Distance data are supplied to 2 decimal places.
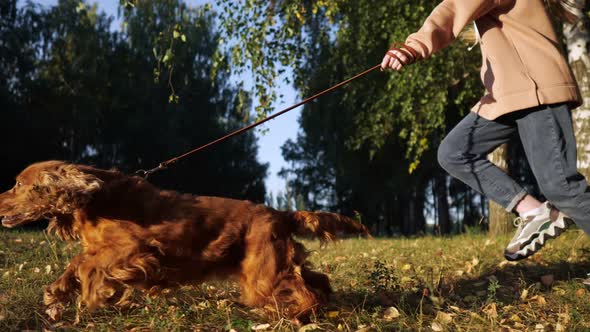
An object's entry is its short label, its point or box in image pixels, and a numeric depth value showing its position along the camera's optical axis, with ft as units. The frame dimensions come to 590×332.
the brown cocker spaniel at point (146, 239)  10.62
